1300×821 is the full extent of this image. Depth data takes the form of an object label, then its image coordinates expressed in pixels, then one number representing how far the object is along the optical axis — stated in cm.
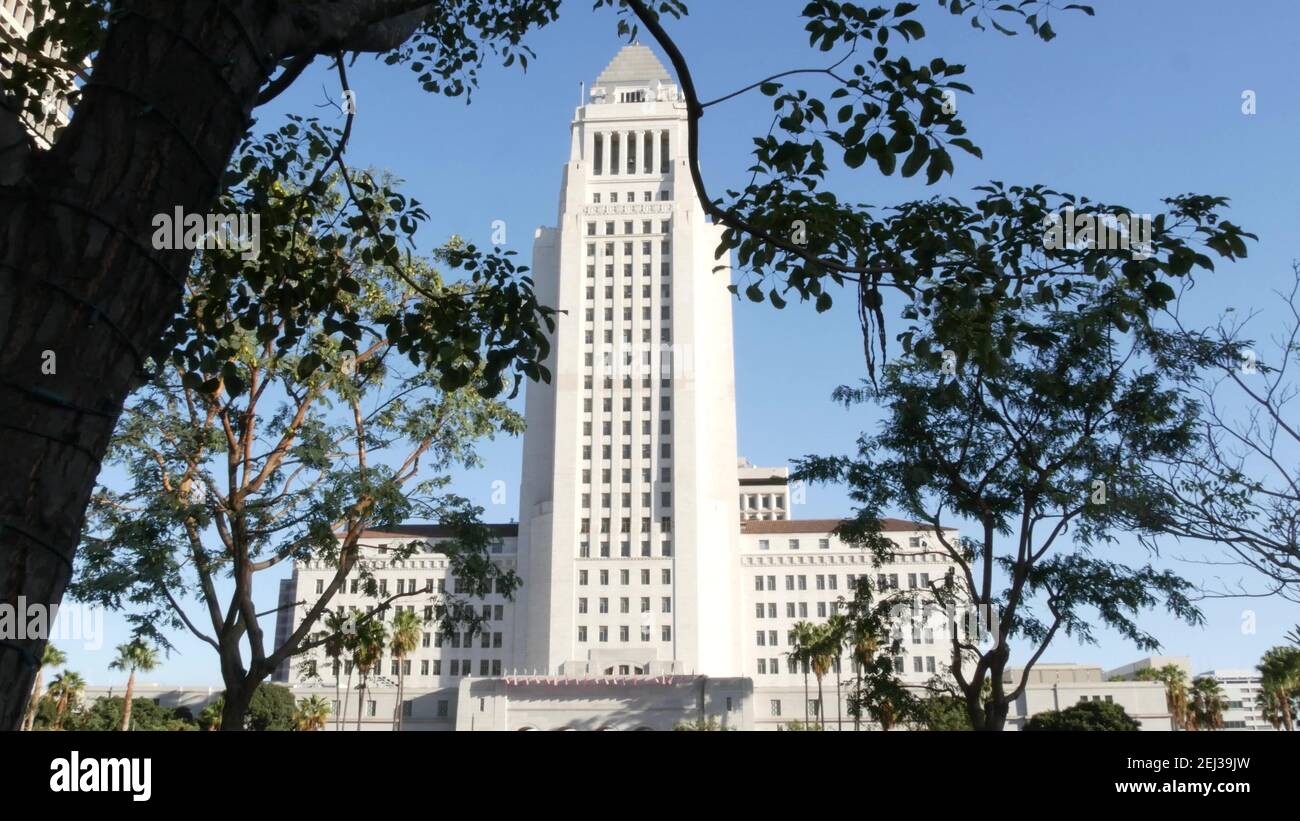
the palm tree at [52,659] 4486
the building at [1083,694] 7900
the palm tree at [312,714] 7038
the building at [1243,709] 13612
